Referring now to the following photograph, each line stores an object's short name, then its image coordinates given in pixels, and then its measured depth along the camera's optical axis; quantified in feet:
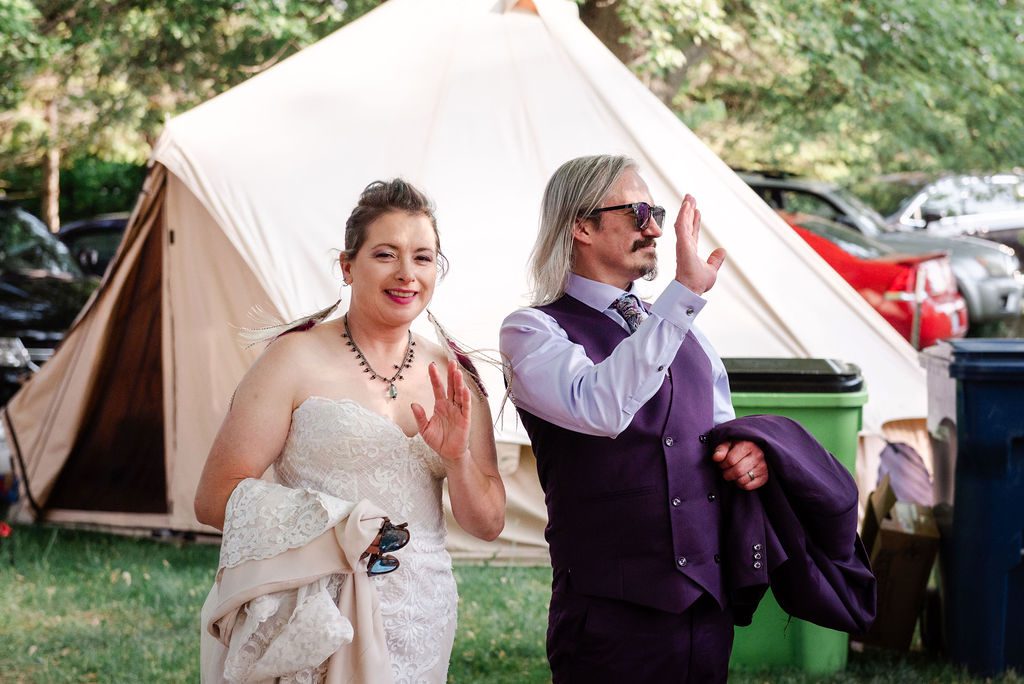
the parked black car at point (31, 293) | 27.04
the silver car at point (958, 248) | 43.14
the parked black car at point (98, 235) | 55.62
